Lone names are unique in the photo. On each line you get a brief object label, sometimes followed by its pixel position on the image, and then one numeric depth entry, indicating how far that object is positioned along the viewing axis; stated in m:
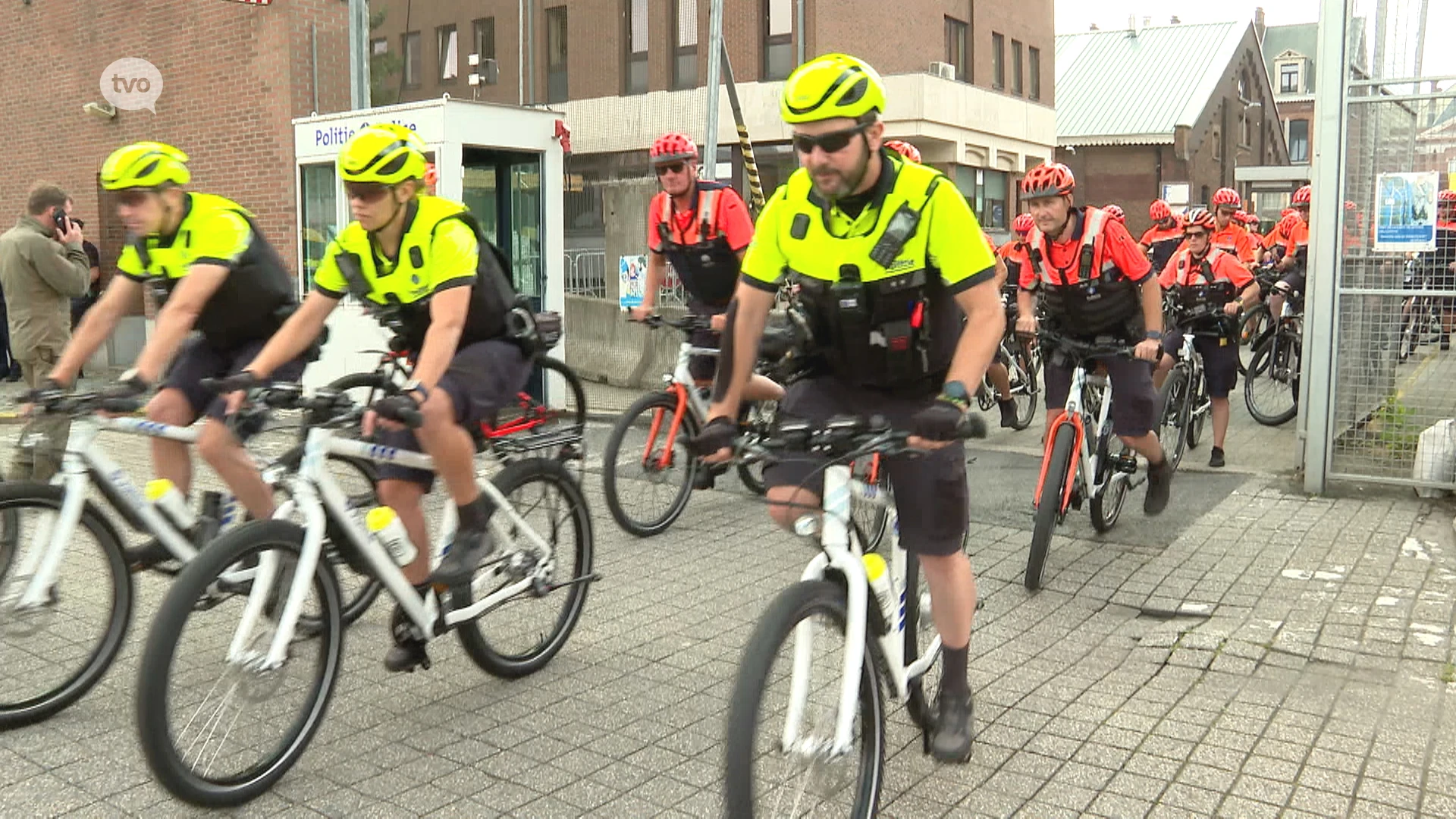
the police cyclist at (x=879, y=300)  3.29
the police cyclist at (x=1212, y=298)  9.44
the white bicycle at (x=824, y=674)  2.82
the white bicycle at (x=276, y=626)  3.44
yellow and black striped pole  11.70
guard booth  11.44
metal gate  7.98
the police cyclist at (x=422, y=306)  4.22
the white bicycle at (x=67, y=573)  4.24
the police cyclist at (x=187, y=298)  4.76
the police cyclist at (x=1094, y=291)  6.49
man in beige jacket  8.34
